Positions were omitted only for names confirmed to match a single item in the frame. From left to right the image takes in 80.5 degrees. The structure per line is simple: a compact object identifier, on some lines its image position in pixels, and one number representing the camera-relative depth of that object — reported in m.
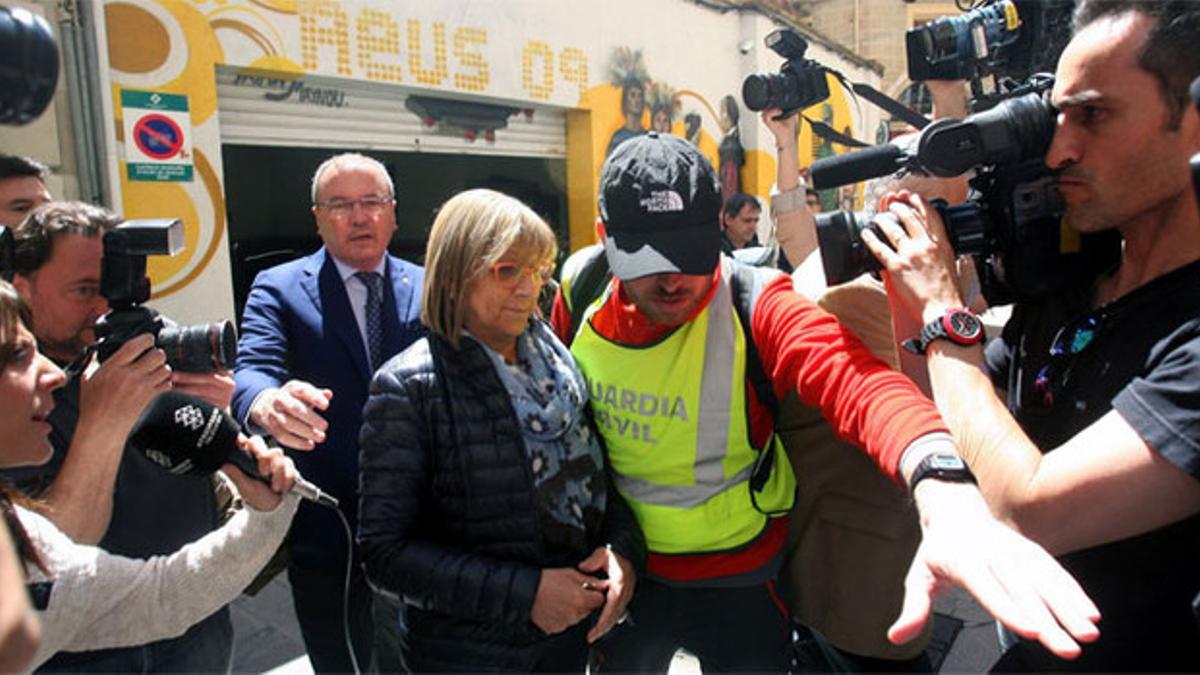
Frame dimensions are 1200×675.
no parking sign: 3.96
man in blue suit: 2.31
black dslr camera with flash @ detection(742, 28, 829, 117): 2.61
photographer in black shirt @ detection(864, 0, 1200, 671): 1.00
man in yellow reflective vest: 1.50
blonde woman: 1.50
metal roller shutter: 4.72
